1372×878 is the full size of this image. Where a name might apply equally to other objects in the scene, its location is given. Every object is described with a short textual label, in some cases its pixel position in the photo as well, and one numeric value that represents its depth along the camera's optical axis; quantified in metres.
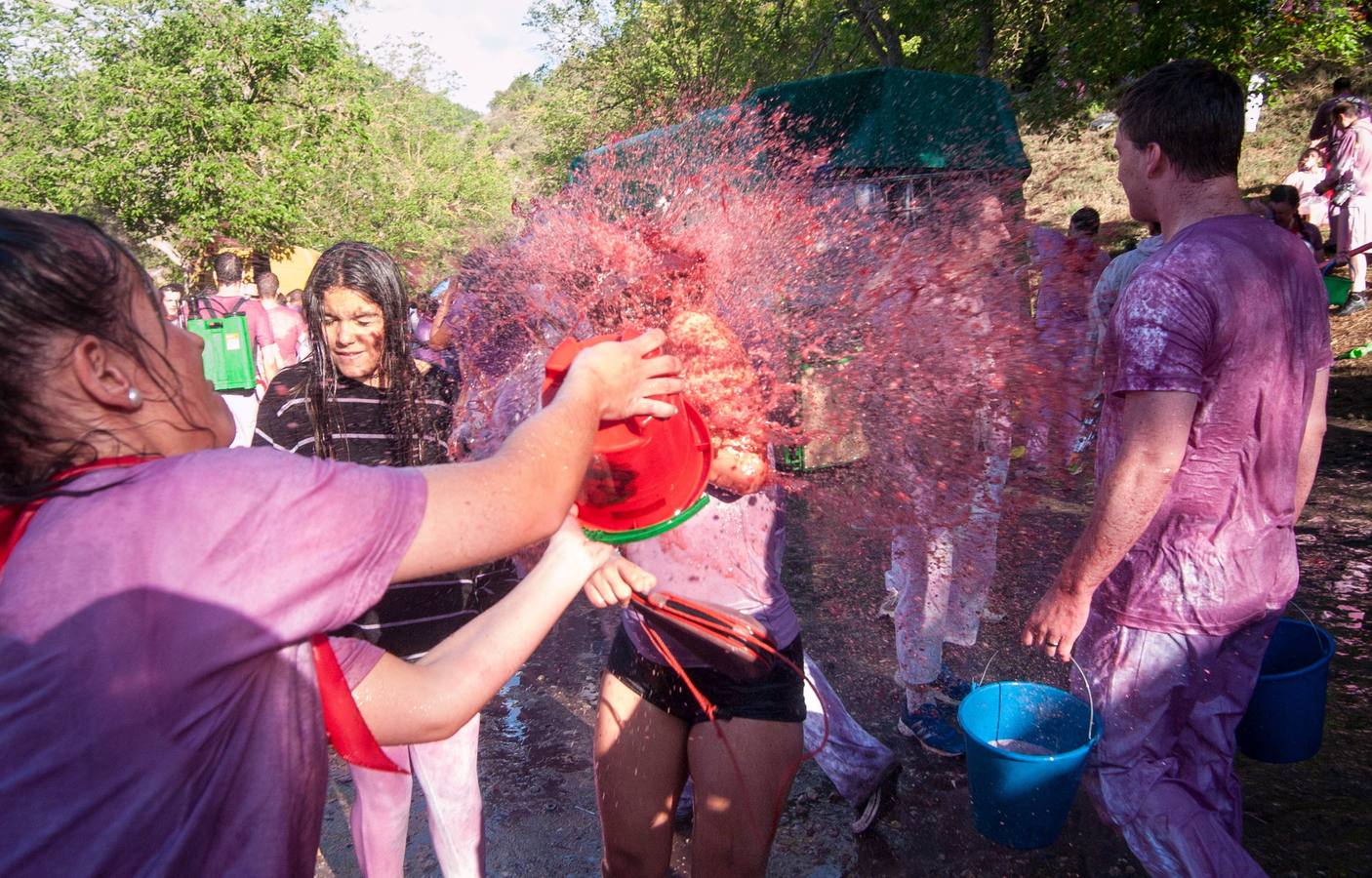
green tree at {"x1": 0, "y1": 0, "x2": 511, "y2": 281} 15.95
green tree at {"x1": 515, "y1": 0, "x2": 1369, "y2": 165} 8.04
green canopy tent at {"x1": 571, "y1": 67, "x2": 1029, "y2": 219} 7.38
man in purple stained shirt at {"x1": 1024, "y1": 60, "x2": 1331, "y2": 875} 2.12
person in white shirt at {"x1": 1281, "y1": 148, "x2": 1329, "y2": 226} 10.43
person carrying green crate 7.34
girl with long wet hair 2.75
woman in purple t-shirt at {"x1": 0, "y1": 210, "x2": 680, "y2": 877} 0.99
